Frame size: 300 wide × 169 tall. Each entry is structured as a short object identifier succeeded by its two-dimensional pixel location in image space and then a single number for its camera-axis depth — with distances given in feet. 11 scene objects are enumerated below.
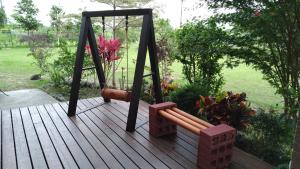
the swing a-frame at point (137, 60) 9.02
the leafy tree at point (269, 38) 7.64
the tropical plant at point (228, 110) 9.12
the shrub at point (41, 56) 20.93
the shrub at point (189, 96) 11.12
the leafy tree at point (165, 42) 14.89
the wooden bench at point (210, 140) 6.59
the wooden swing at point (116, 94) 10.65
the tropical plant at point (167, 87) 13.12
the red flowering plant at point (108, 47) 11.56
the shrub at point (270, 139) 7.72
